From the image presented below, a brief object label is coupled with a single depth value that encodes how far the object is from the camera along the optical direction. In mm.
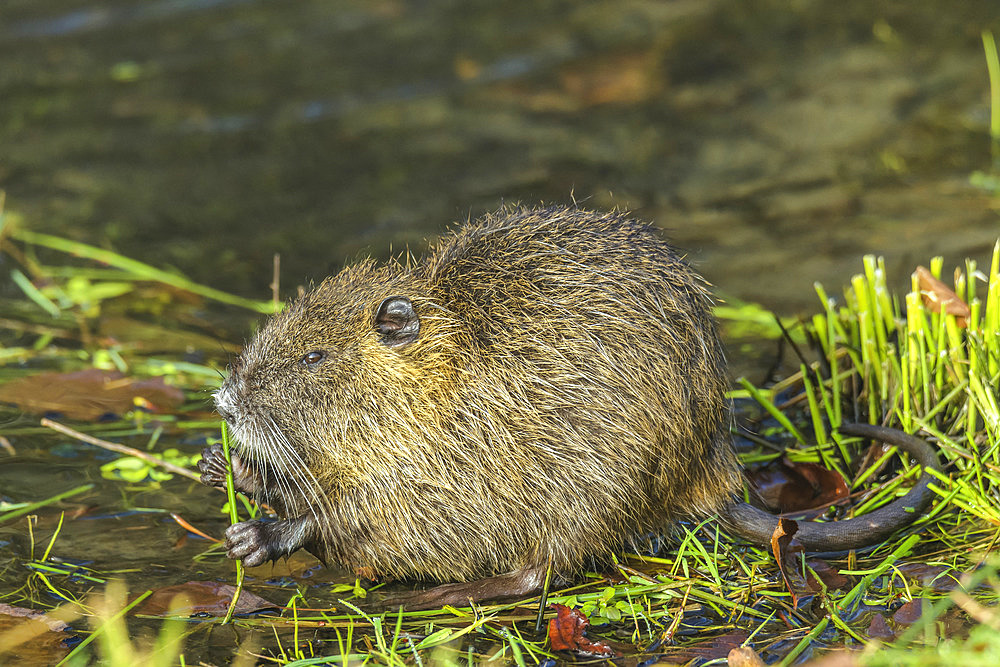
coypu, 6020
